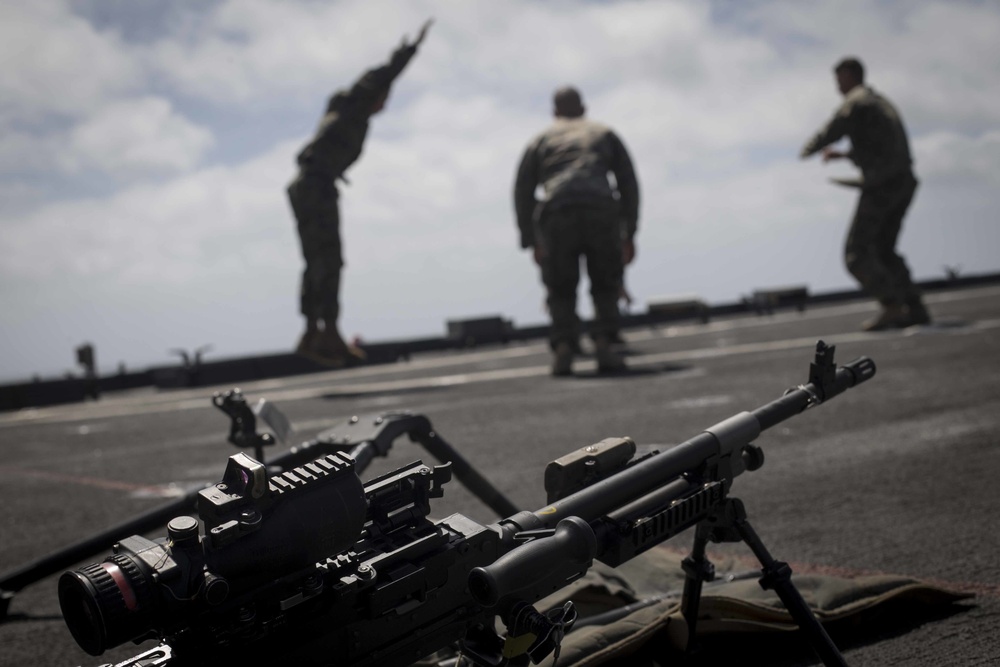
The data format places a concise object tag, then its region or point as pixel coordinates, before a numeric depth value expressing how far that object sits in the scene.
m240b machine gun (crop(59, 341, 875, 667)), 1.51
